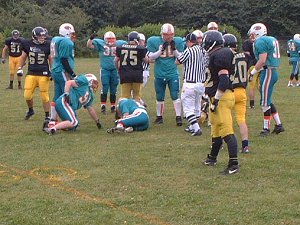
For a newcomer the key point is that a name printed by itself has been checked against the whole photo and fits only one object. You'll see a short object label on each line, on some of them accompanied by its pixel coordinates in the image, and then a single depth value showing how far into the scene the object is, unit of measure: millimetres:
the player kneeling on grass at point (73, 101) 9922
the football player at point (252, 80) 12102
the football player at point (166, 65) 10602
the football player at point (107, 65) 12352
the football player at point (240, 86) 8094
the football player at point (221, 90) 6938
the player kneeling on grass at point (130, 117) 10047
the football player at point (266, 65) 9102
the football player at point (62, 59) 10180
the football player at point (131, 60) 10648
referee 9555
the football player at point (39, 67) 10688
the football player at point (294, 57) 18781
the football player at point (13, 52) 18172
